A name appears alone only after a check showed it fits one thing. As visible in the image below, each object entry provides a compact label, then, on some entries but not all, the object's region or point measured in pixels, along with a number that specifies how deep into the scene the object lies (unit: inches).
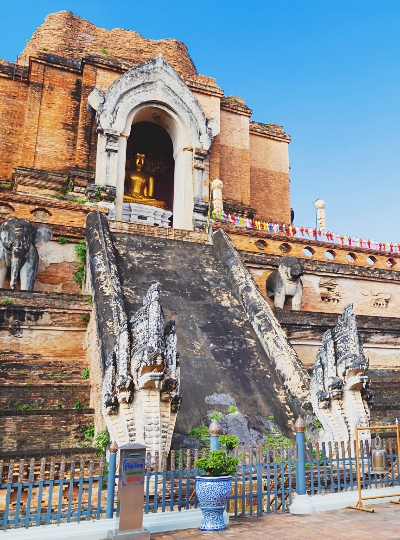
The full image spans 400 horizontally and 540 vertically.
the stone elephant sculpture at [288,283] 555.2
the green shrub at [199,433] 307.2
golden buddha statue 837.8
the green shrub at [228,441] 245.6
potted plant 224.8
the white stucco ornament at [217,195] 714.8
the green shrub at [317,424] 331.3
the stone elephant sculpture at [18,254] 474.3
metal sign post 203.3
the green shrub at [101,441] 290.3
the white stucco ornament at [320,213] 867.4
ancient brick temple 356.8
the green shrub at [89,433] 322.8
